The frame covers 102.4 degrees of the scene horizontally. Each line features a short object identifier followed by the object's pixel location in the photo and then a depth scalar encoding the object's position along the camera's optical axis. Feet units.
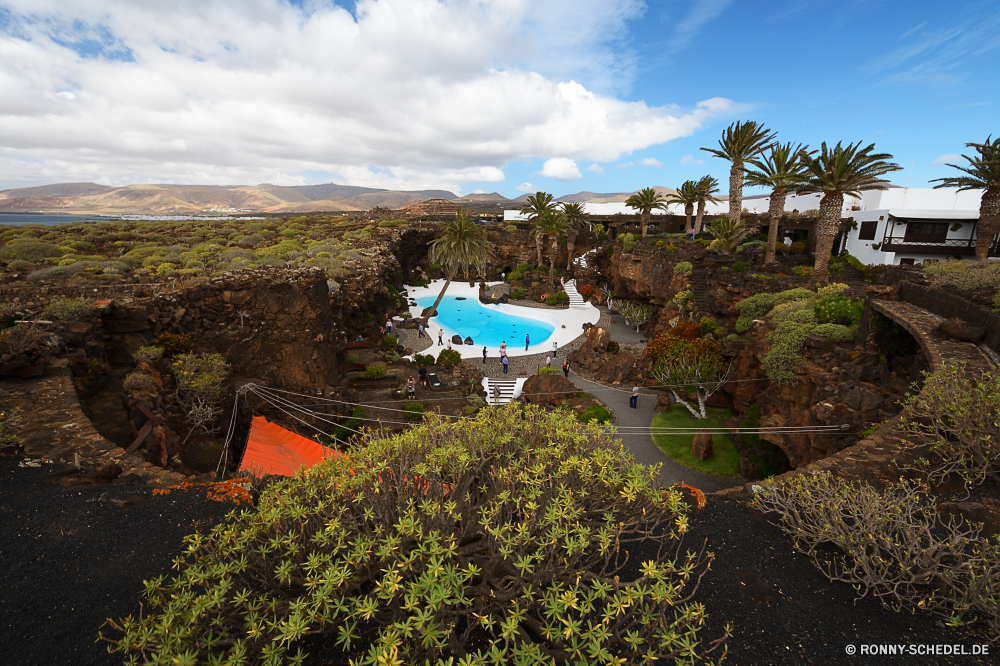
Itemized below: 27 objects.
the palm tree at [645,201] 133.28
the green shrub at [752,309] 63.21
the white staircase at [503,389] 71.72
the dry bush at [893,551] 13.20
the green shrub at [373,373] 70.74
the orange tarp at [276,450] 38.30
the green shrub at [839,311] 46.91
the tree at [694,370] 58.75
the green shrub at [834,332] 44.10
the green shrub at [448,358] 80.74
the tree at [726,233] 96.27
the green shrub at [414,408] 62.34
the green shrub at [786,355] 45.47
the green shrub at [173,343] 47.44
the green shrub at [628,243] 120.88
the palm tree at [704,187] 126.41
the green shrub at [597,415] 58.70
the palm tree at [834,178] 63.31
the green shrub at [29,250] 74.22
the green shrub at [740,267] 86.45
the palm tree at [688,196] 127.67
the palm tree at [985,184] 61.57
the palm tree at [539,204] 151.33
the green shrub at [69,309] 40.47
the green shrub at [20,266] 63.46
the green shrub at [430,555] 10.27
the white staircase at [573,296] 133.71
